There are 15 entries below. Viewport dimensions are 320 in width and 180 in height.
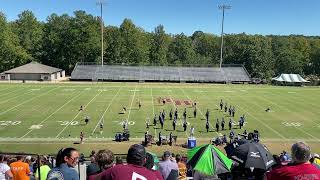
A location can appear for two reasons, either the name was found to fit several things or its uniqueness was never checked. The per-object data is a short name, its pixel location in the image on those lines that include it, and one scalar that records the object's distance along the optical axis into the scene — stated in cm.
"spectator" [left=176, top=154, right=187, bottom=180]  1037
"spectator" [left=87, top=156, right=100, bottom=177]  598
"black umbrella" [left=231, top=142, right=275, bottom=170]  834
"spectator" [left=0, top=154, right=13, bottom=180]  888
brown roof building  7419
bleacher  7819
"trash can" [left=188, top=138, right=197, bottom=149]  2658
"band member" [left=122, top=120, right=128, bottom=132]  3121
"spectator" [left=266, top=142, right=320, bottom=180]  432
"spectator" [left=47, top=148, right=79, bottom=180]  516
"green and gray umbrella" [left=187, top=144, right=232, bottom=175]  852
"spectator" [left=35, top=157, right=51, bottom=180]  796
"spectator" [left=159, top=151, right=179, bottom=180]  887
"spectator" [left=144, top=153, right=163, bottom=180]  694
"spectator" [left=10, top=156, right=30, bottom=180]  864
